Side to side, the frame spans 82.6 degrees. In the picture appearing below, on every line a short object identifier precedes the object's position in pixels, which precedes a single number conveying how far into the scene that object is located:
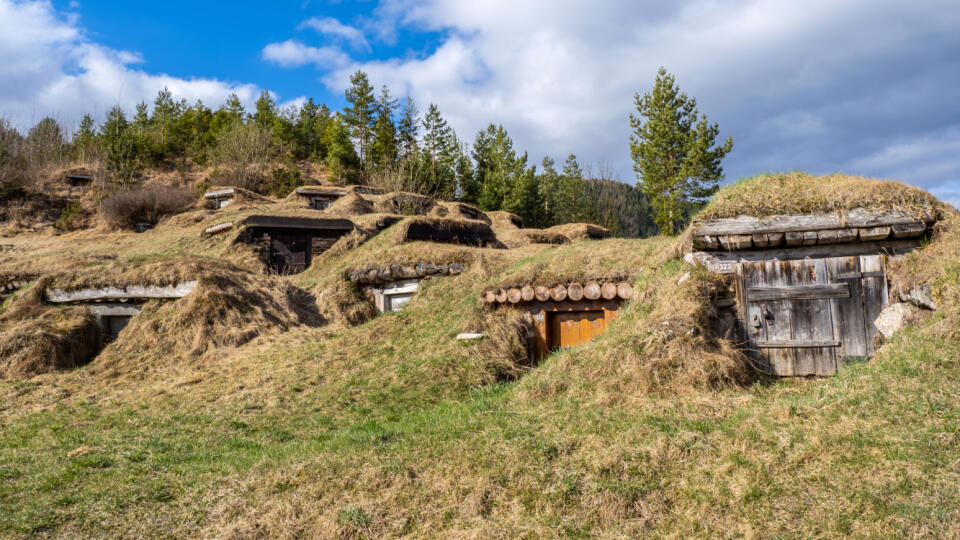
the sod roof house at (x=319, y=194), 34.94
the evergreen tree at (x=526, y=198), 42.71
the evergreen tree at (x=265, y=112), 59.91
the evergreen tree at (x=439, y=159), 42.47
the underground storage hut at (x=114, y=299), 15.05
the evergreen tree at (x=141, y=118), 60.47
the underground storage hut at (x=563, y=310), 11.76
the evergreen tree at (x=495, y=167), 44.06
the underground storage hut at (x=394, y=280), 15.81
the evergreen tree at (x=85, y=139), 51.12
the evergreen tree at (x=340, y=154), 48.50
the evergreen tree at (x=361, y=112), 51.66
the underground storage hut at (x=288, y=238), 23.28
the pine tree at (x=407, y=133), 51.43
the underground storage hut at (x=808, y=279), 8.52
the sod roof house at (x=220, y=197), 34.12
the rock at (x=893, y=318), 7.94
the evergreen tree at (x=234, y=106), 62.58
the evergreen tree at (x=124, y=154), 44.84
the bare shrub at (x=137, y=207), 32.56
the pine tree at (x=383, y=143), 50.53
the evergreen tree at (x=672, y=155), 29.77
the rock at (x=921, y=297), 7.62
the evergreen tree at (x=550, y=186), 50.16
